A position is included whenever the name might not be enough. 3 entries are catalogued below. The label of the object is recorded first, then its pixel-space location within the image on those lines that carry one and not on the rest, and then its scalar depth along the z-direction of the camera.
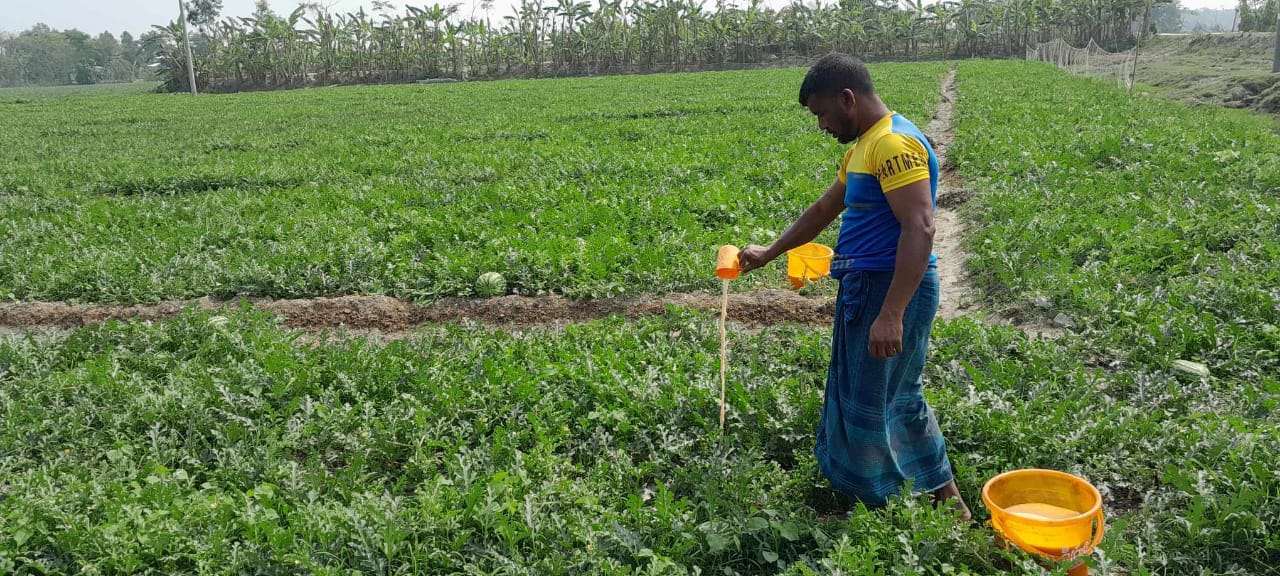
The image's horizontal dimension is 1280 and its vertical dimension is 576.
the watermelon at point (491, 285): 7.14
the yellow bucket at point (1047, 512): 3.09
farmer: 2.87
